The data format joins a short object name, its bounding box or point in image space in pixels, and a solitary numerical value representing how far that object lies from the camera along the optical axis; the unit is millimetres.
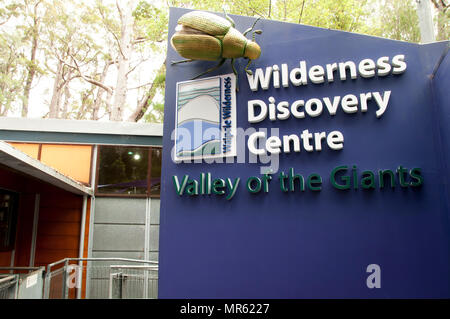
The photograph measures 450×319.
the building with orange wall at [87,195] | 7383
